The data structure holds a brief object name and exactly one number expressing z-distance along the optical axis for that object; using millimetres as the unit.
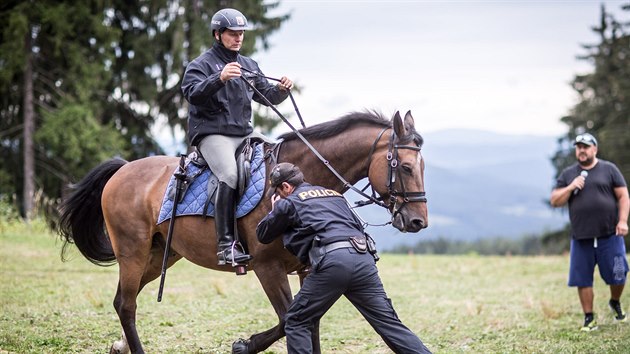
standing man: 10391
